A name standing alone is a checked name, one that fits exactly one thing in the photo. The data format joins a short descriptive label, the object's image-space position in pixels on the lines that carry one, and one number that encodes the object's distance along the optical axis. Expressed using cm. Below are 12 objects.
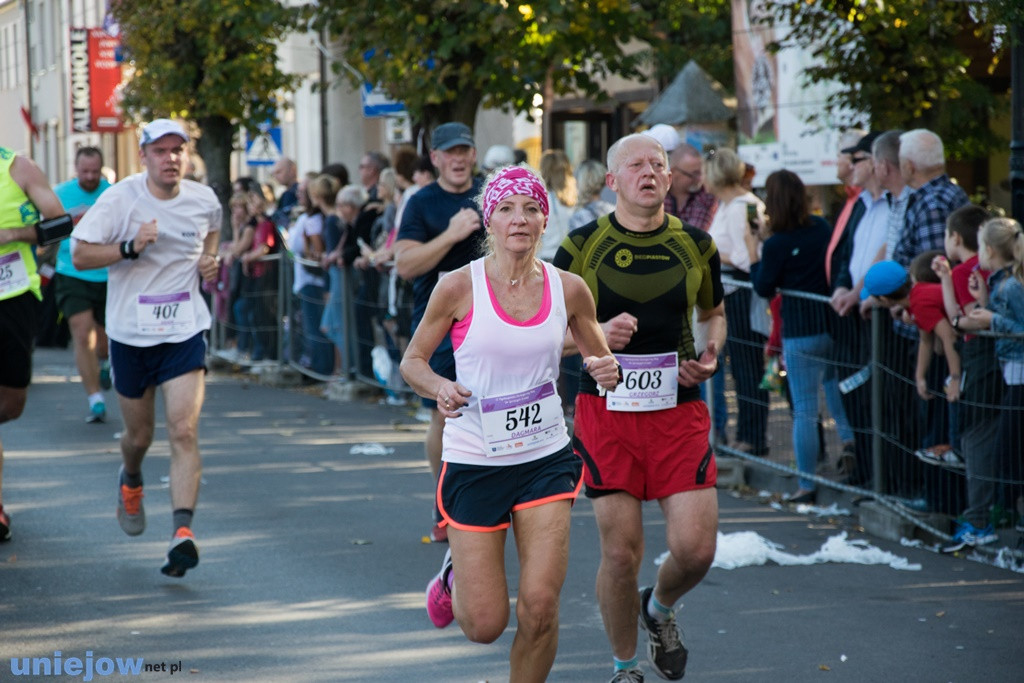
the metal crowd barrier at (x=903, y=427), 1495
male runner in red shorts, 1082
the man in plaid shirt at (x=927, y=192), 1673
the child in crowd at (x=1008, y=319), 1445
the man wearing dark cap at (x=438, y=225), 1527
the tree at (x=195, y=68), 4272
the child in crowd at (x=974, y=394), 1492
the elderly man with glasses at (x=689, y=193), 2095
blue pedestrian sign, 4750
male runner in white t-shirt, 1481
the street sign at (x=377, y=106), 3458
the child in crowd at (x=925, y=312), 1532
